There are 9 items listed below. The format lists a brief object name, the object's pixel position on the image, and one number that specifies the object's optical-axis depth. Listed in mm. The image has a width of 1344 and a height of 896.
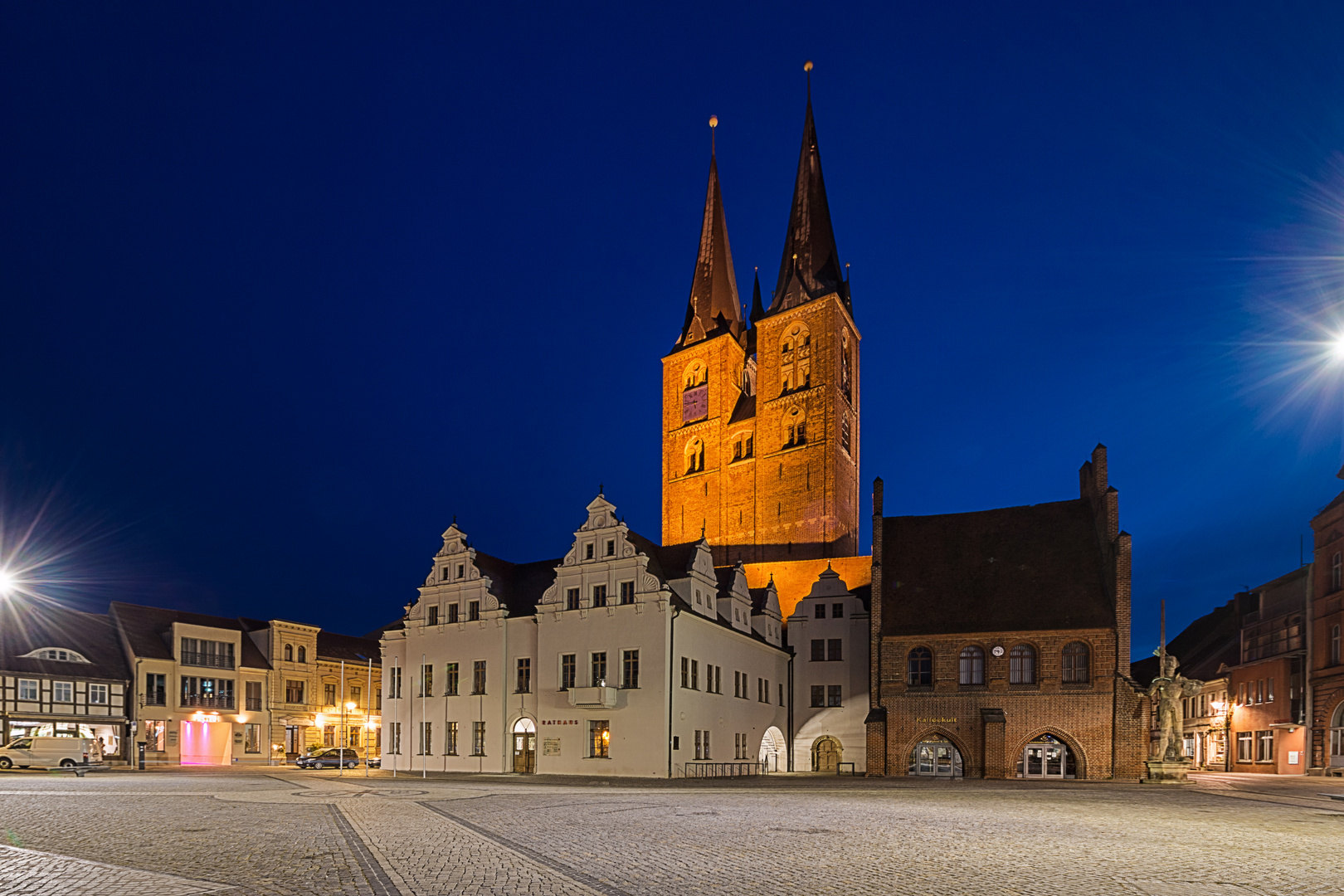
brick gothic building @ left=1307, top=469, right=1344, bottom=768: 45000
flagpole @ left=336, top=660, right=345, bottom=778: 54303
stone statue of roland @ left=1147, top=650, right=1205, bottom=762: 34969
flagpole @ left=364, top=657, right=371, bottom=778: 67856
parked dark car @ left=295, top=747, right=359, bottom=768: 49834
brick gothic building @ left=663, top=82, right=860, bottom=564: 68812
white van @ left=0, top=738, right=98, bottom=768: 41188
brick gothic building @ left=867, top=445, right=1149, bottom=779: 39188
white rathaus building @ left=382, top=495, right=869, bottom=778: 38031
